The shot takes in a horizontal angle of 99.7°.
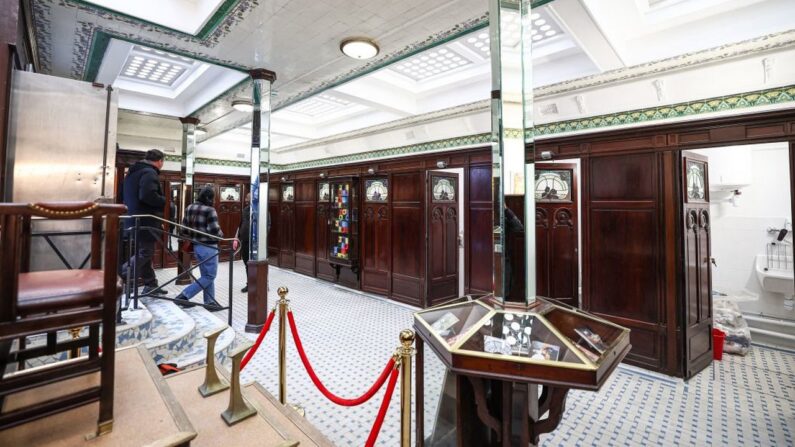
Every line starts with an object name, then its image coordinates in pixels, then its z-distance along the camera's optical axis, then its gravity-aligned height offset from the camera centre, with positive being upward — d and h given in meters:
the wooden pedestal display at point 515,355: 1.20 -0.45
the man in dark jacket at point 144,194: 3.68 +0.41
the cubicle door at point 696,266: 3.42 -0.34
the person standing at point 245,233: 5.76 -0.04
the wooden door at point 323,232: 7.36 +0.00
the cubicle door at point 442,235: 5.48 -0.04
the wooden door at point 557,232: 4.13 +0.01
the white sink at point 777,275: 4.33 -0.54
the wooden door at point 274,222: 8.97 +0.25
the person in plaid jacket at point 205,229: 4.32 +0.03
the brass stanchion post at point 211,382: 1.92 -0.88
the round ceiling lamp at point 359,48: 3.21 +1.80
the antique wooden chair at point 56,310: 1.14 -0.29
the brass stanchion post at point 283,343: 2.26 -0.76
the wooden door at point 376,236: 6.20 -0.08
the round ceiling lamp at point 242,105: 4.95 +1.90
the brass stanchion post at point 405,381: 1.46 -0.65
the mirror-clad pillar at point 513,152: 1.69 +0.41
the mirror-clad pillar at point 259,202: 4.01 +0.36
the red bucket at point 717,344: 3.77 -1.24
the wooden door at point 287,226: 8.45 +0.13
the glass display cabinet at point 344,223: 6.63 +0.18
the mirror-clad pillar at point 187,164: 5.87 +1.21
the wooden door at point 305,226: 7.81 +0.13
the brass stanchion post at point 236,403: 1.68 -0.89
